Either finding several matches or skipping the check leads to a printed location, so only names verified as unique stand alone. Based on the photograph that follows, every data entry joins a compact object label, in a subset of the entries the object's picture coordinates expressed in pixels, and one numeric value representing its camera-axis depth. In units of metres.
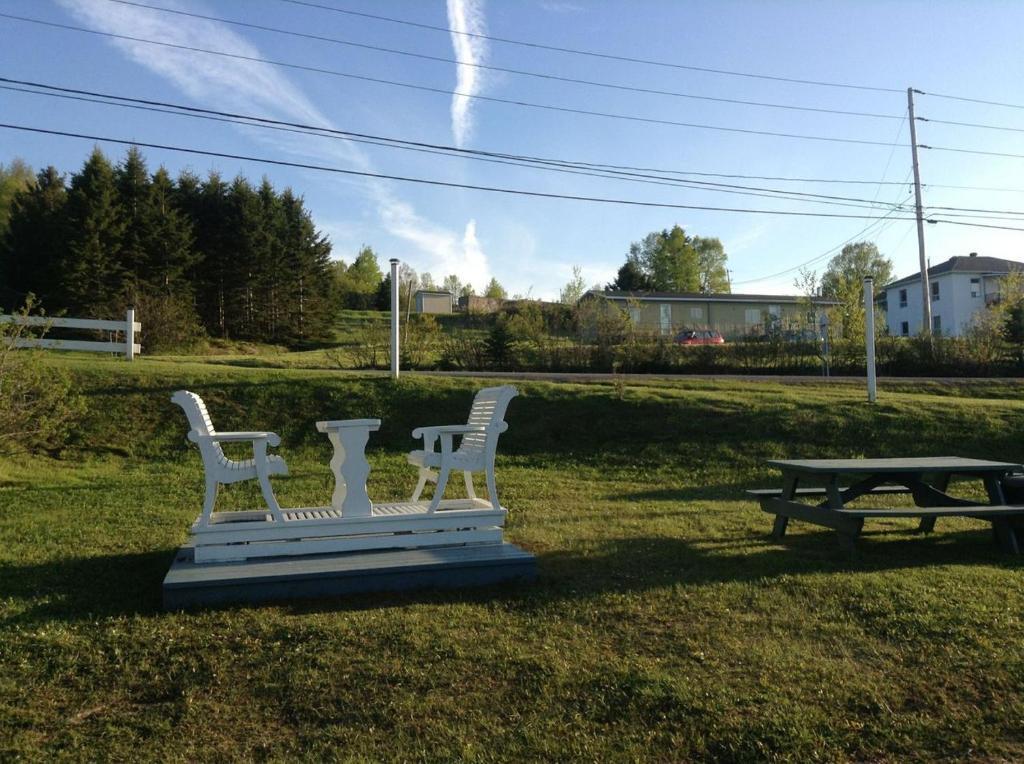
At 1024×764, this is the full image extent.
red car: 23.59
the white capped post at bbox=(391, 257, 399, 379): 13.25
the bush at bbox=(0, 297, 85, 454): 8.47
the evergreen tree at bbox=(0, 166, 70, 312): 29.41
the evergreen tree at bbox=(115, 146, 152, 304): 30.86
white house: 49.62
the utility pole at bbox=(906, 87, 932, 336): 33.03
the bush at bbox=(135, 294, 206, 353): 20.80
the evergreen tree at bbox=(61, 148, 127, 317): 28.80
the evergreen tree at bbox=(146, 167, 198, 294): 31.34
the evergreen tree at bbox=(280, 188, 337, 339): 36.88
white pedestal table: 5.25
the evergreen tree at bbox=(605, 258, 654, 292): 66.81
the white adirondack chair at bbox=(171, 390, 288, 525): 4.89
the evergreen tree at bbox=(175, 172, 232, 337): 34.41
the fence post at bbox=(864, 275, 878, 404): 13.97
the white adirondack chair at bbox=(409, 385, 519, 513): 5.41
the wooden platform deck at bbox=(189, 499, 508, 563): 4.90
